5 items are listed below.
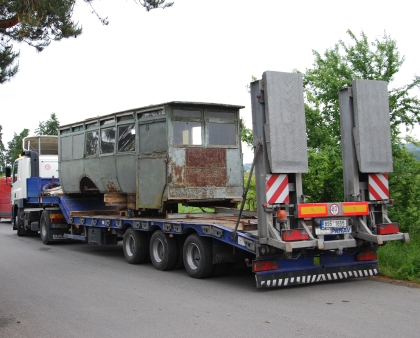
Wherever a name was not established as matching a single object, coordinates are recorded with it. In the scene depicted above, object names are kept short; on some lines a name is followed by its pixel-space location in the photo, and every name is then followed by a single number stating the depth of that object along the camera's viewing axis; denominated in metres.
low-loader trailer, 8.80
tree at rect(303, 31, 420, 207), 14.38
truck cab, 18.70
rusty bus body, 11.62
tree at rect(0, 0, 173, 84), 8.61
